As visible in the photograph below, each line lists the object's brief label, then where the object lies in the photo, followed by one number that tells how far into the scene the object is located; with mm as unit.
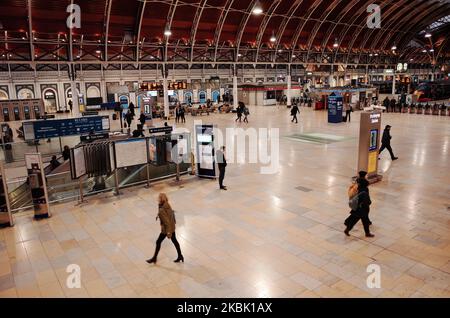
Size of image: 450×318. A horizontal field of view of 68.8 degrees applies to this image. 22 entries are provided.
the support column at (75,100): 24250
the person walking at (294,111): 24875
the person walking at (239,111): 25672
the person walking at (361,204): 6535
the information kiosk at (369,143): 10031
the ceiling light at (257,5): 28631
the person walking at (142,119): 22172
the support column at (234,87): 33281
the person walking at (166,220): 5688
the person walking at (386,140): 12923
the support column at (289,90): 36809
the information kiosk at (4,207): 7760
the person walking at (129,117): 22692
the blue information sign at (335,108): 24206
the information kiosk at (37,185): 8117
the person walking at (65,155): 11862
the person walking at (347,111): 25506
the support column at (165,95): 28500
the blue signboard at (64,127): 15555
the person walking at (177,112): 26455
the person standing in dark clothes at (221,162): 10008
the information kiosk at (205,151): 10961
